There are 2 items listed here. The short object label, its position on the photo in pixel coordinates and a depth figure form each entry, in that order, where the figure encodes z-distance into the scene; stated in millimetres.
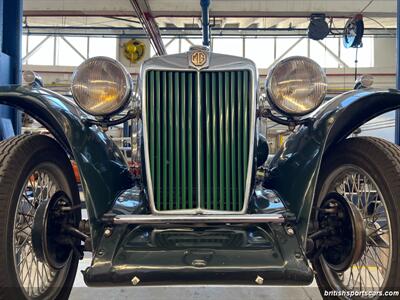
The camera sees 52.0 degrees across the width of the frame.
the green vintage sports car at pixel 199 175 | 1587
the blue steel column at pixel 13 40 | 3135
